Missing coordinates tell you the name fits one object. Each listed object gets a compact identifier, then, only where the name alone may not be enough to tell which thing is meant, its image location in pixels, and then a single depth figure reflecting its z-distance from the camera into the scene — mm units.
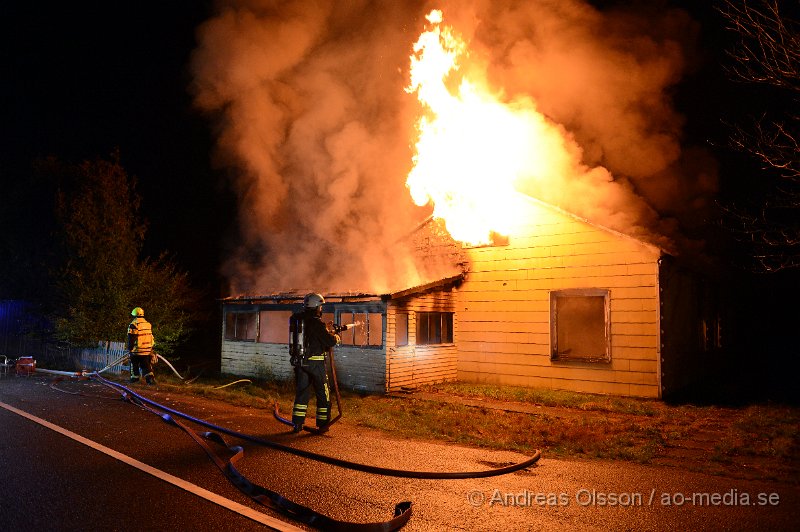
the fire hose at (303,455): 3803
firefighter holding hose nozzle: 7145
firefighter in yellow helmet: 11539
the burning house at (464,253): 11328
